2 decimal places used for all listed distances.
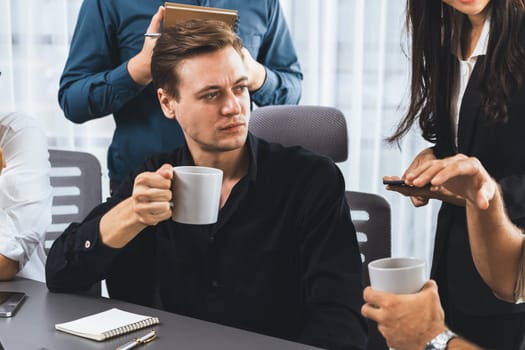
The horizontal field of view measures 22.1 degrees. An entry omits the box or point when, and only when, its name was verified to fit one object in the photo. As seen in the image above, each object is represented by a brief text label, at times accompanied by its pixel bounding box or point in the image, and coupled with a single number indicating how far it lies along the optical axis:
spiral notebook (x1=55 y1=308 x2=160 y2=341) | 2.51
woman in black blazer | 2.97
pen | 2.46
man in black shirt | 2.83
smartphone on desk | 2.62
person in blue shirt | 3.35
